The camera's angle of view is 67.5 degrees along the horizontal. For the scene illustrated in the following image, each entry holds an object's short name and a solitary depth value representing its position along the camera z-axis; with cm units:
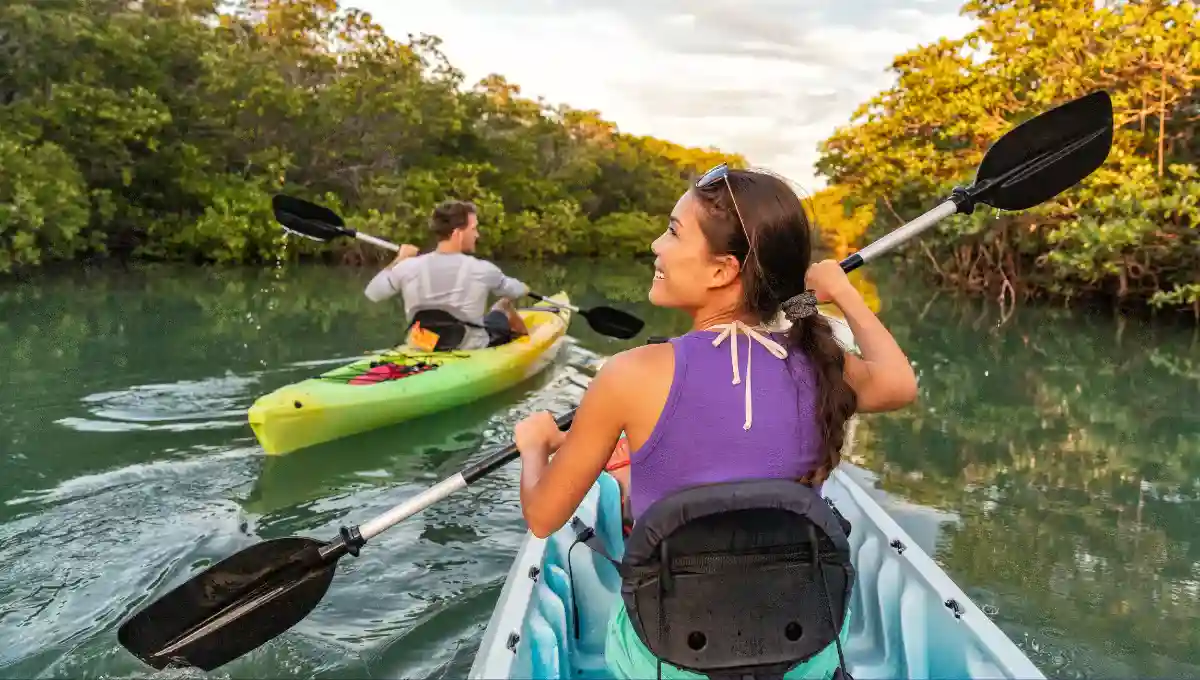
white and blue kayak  189
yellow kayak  447
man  541
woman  127
